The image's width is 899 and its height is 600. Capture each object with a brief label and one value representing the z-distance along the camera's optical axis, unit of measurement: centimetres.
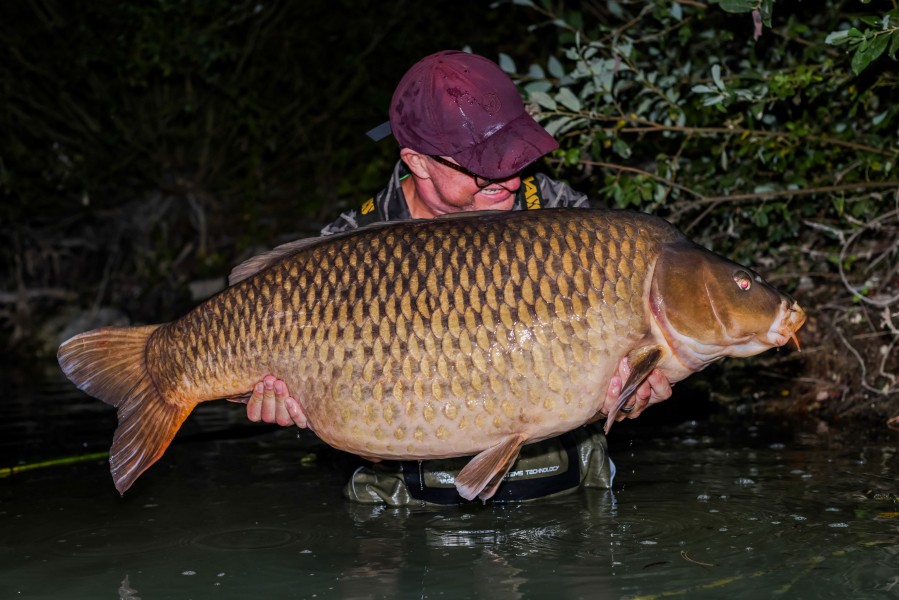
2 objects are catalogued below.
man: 312
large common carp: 261
